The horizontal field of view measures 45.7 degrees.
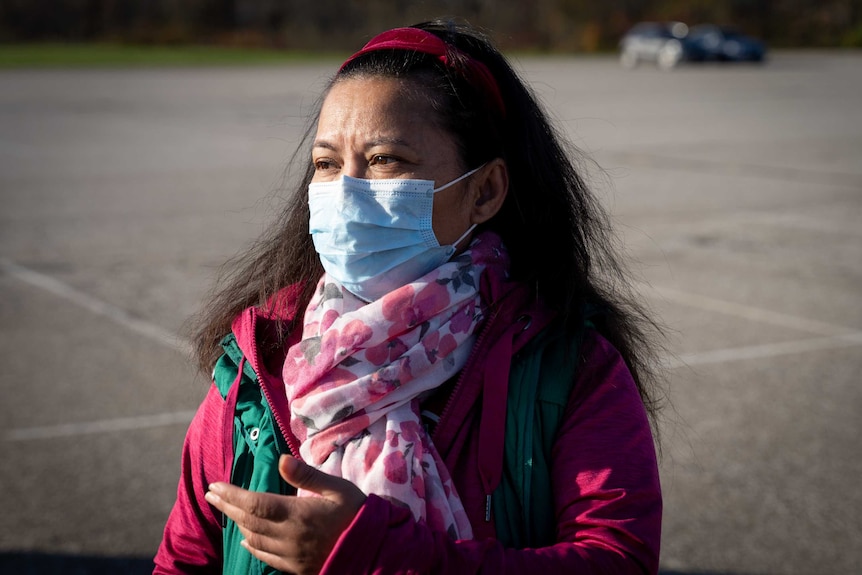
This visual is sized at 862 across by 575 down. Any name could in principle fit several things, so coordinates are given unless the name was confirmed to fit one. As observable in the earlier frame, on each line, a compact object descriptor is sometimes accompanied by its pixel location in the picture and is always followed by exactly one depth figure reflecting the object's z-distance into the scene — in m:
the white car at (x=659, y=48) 42.94
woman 1.58
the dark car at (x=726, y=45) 43.25
